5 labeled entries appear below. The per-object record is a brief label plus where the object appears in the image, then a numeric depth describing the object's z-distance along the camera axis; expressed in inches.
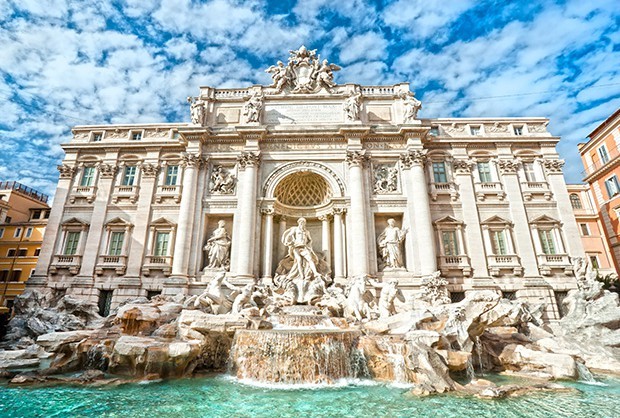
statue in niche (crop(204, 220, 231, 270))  695.1
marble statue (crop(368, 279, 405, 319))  527.0
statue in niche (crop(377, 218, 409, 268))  684.1
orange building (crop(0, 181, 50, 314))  1011.9
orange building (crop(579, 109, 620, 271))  843.4
